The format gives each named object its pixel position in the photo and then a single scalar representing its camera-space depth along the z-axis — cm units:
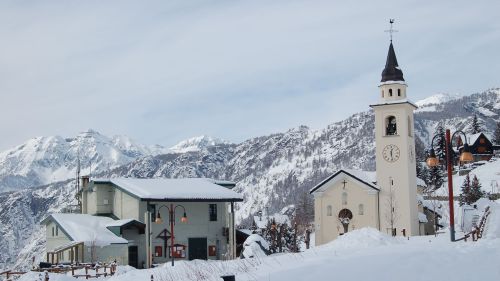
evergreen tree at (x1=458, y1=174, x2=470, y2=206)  7856
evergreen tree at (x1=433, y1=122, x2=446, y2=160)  10969
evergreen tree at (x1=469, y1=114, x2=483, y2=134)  13476
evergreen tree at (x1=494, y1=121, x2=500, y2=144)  13409
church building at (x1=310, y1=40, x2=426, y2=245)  6604
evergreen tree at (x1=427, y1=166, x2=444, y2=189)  10981
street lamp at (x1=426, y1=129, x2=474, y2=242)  2883
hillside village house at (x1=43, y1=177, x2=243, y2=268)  5212
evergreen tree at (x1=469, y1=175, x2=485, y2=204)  7680
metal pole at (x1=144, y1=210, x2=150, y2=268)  5362
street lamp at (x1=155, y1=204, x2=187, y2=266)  5561
